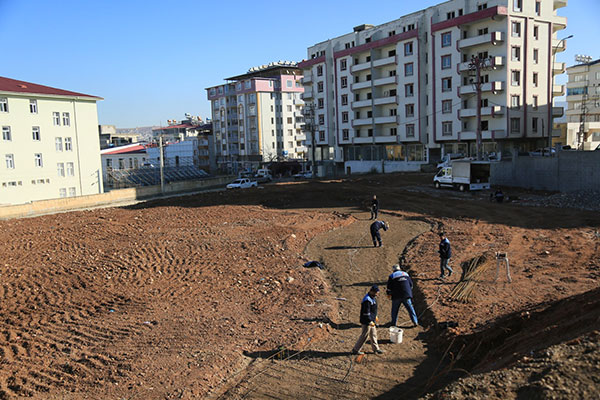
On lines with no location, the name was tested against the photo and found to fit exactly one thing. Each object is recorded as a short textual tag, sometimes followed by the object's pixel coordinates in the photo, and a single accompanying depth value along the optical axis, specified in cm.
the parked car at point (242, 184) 5431
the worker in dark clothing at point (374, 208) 2788
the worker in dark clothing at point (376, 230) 2159
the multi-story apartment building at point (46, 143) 4584
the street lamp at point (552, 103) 5750
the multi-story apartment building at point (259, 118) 9450
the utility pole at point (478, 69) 4559
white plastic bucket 1198
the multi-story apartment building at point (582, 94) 7081
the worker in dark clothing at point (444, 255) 1622
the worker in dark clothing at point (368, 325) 1116
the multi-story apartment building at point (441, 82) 5450
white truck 3838
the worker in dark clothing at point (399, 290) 1266
